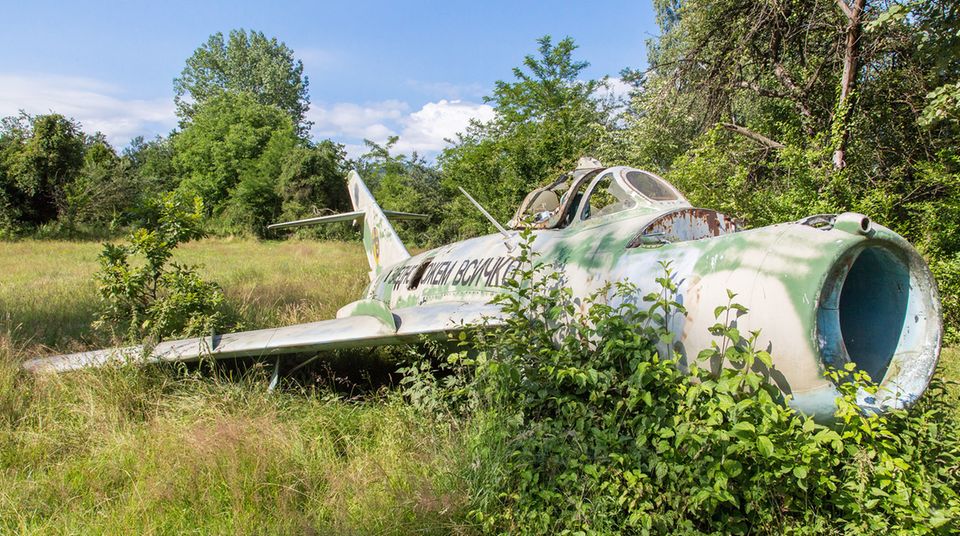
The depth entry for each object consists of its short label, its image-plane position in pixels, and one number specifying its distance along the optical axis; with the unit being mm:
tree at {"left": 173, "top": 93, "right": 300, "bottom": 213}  44750
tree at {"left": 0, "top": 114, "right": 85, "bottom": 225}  28391
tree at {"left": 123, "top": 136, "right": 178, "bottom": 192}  49062
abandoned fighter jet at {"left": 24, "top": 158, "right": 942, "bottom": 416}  2852
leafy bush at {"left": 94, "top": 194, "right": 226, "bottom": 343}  6762
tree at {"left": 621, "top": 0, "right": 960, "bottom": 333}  8609
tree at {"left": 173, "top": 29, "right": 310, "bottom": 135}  60062
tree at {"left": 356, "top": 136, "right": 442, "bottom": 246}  36281
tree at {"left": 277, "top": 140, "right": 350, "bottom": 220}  38500
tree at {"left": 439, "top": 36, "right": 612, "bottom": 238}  21234
